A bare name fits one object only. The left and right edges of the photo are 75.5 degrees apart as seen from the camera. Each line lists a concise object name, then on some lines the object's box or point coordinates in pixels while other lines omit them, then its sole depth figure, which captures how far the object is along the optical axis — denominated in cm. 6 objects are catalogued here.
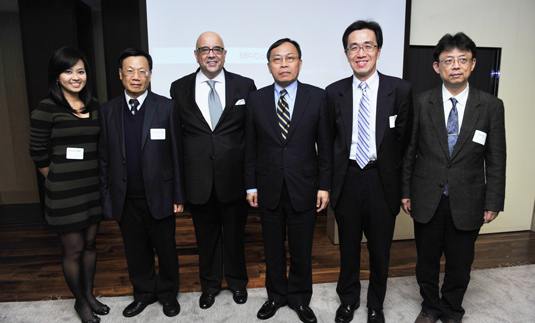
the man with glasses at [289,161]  208
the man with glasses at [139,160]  211
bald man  221
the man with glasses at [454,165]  201
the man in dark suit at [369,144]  202
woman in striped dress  205
